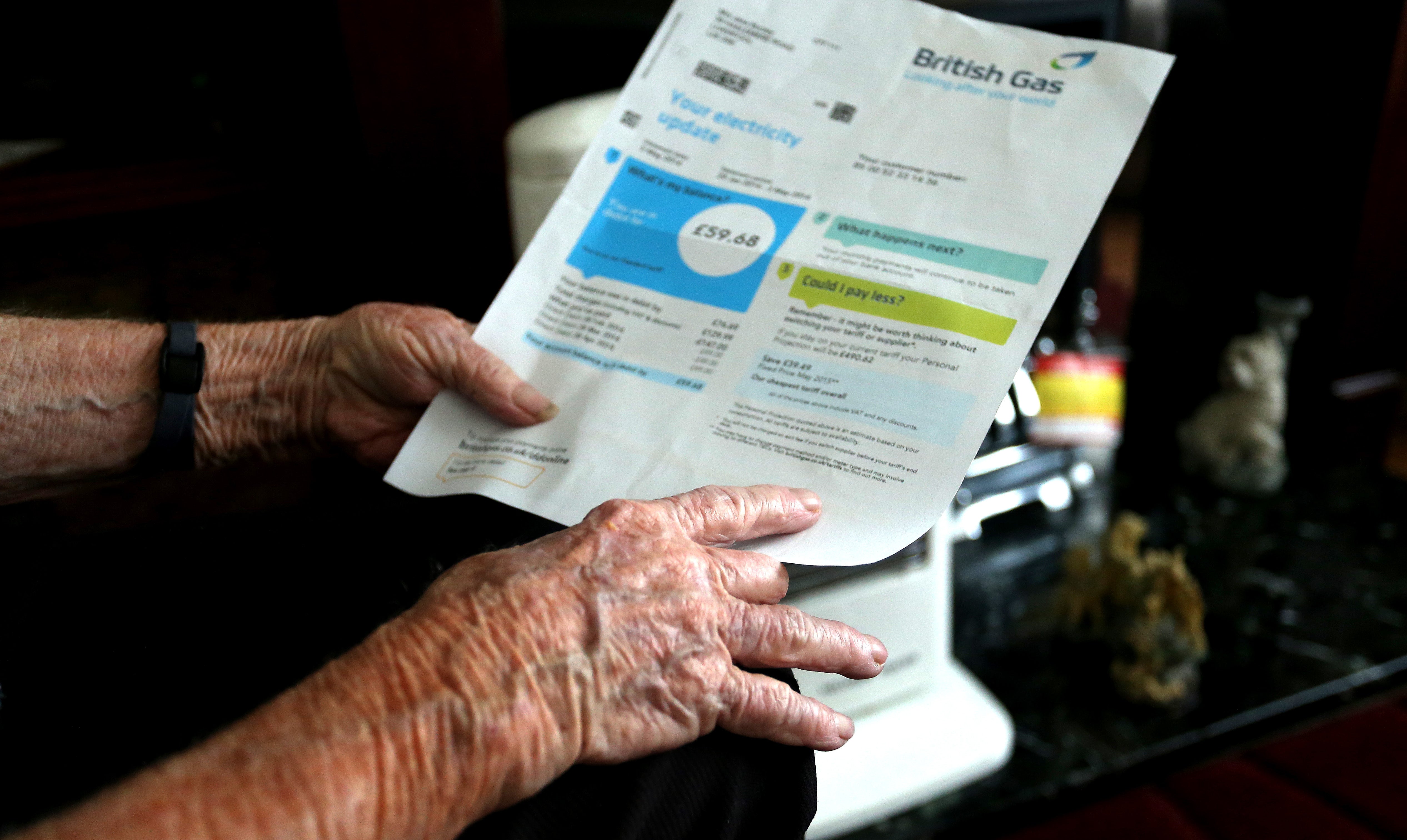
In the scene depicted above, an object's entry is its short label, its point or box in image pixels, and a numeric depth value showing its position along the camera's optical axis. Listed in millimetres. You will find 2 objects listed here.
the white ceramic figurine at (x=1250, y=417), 1383
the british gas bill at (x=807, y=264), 491
